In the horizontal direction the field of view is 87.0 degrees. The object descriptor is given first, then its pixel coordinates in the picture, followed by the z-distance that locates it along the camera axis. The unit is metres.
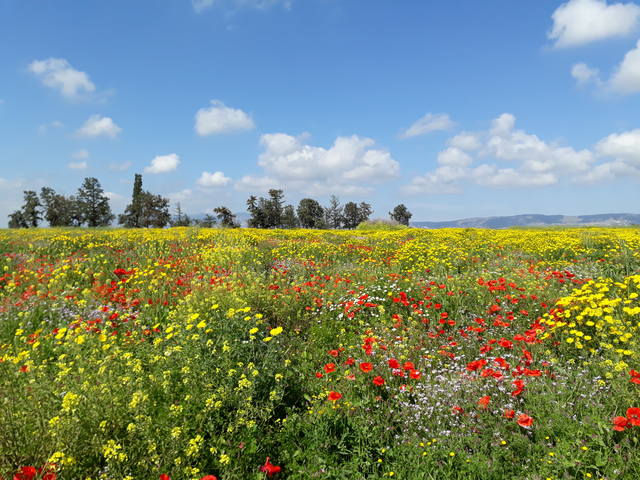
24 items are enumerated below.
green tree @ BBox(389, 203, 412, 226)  109.62
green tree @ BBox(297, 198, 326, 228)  99.53
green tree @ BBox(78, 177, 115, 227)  73.00
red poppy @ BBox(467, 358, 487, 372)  3.48
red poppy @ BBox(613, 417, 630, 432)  2.63
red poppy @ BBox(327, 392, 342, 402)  3.02
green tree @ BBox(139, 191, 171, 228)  73.44
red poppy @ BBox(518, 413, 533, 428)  2.76
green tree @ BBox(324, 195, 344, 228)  104.12
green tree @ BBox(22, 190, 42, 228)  72.75
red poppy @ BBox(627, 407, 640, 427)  2.62
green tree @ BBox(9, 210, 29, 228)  73.75
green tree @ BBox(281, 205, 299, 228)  92.69
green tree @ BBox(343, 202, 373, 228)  105.75
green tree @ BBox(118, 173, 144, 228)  72.00
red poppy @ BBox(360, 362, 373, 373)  3.45
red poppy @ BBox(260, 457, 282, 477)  2.36
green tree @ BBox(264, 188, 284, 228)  84.44
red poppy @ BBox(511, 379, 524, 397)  3.14
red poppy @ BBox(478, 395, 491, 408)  3.03
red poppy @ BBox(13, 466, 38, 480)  1.92
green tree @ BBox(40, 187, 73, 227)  72.38
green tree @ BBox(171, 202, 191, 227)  85.34
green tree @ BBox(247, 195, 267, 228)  81.09
